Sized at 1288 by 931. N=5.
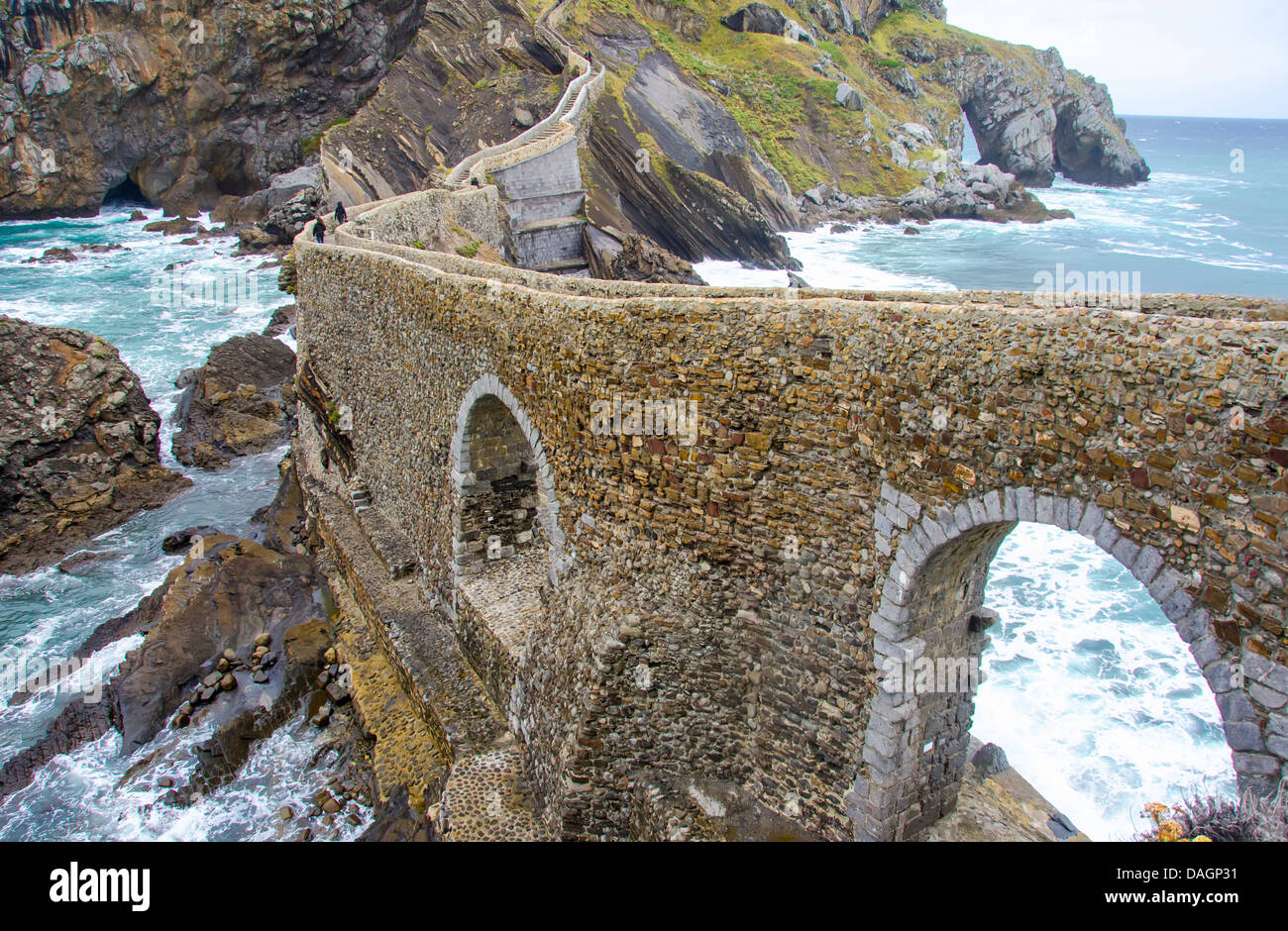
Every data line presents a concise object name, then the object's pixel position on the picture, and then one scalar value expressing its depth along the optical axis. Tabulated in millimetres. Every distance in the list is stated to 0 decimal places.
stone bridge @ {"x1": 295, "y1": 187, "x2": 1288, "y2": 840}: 5043
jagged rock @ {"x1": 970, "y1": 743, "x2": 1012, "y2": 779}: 10352
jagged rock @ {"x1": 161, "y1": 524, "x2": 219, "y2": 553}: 18656
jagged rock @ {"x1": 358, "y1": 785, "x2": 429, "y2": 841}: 9391
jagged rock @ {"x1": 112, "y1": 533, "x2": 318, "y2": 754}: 13289
